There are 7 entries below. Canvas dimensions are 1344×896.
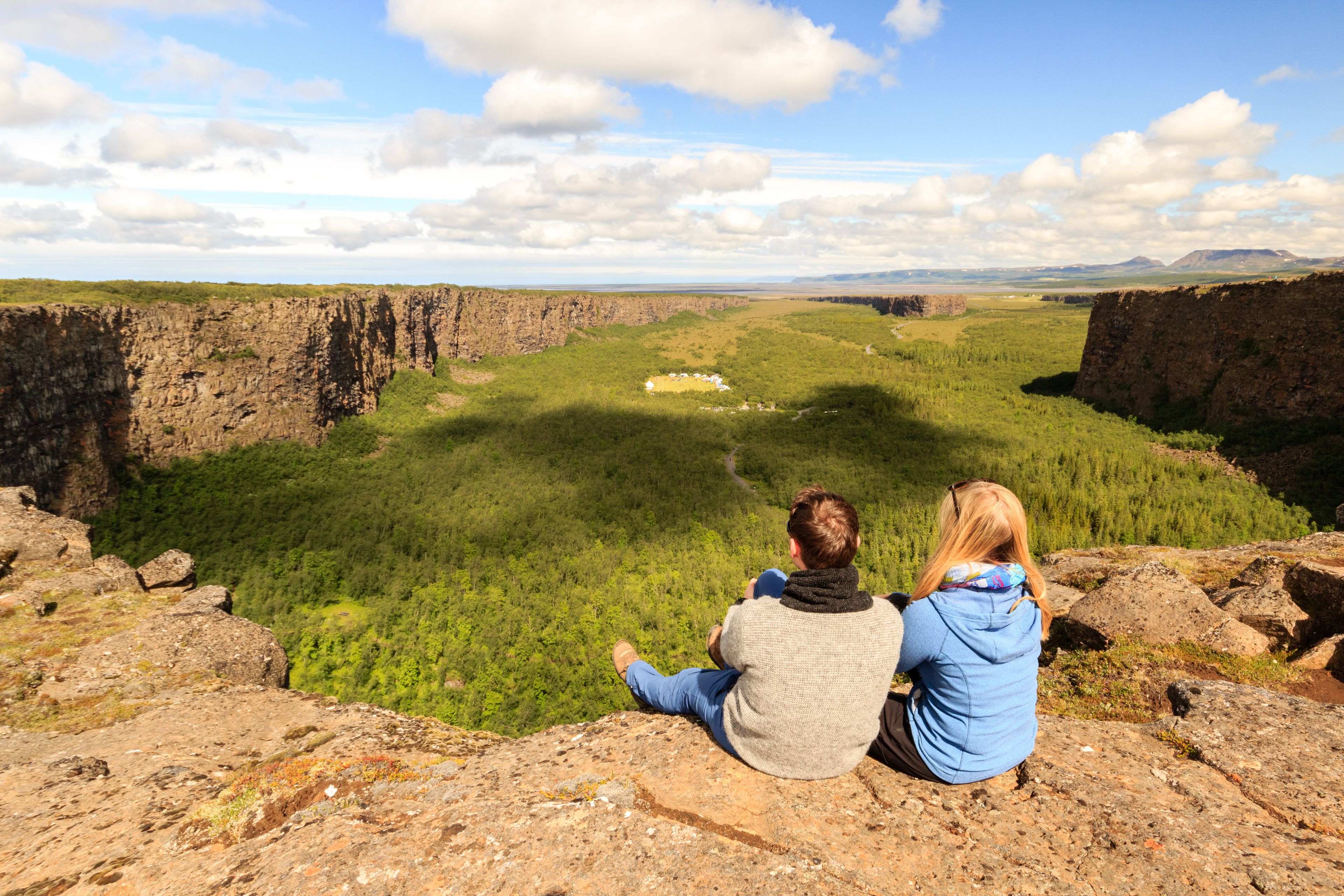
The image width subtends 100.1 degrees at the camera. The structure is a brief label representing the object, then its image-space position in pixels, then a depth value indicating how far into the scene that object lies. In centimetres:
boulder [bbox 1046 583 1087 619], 1096
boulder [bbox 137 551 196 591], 1295
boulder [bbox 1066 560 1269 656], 805
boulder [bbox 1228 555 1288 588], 932
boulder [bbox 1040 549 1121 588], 1241
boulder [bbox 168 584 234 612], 1085
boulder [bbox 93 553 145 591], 1176
